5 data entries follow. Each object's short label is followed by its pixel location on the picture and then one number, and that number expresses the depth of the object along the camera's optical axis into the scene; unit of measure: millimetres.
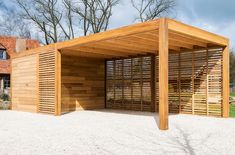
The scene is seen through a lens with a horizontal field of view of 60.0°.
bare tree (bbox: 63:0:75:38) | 18978
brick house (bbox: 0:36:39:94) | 17240
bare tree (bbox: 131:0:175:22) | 18296
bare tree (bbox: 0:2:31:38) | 20842
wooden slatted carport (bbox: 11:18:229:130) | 5553
